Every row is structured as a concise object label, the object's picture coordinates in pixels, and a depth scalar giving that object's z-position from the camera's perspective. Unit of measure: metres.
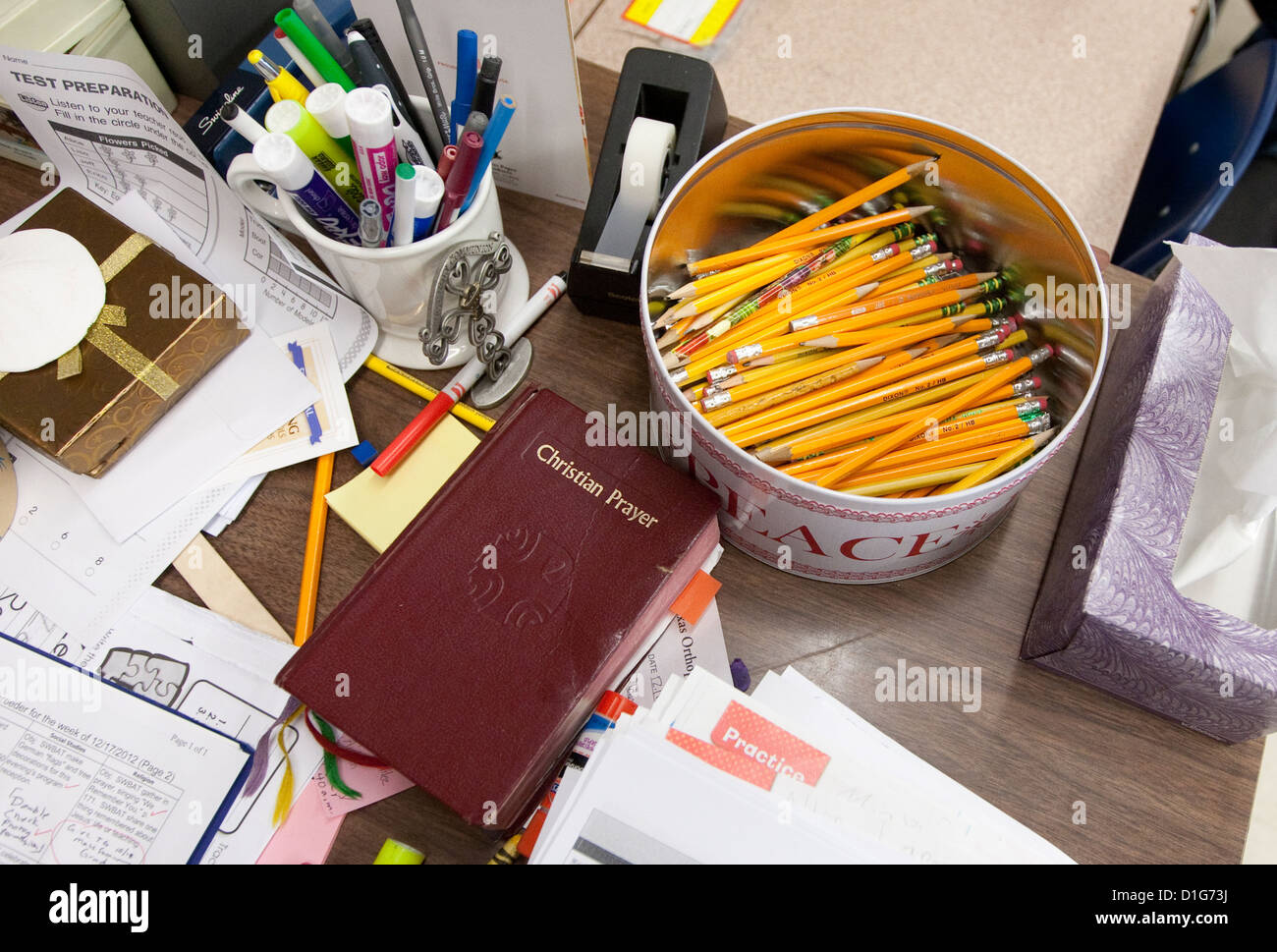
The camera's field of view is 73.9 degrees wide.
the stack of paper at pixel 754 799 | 0.46
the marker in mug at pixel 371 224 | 0.56
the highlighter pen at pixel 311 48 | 0.56
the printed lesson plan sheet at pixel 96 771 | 0.55
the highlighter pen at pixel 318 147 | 0.55
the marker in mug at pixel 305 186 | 0.52
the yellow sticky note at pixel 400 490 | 0.62
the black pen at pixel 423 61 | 0.58
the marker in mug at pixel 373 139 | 0.51
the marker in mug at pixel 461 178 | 0.54
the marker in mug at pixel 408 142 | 0.57
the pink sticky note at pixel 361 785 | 0.56
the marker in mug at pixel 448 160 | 0.58
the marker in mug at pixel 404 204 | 0.53
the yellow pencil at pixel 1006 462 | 0.55
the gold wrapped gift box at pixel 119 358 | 0.60
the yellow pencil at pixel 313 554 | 0.61
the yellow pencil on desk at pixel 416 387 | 0.65
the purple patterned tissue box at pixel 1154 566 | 0.49
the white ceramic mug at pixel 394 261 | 0.57
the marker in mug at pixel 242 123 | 0.54
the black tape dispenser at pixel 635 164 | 0.63
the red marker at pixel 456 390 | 0.63
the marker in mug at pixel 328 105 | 0.55
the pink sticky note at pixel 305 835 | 0.55
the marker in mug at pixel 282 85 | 0.57
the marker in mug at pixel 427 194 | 0.57
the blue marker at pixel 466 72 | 0.54
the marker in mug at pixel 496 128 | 0.55
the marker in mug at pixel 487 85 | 0.54
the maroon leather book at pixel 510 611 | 0.52
